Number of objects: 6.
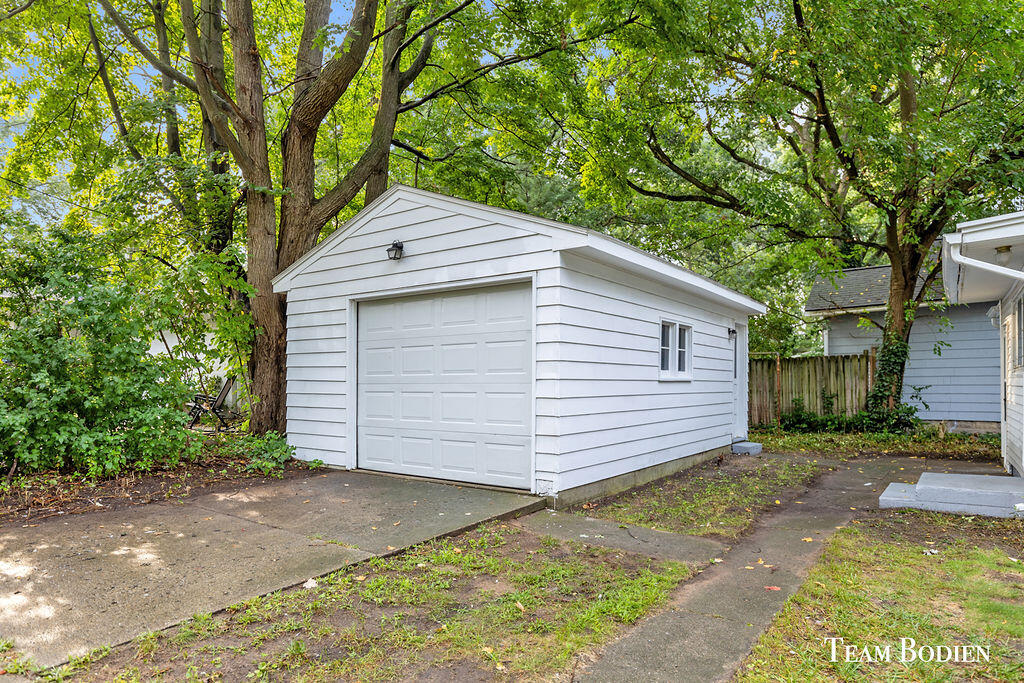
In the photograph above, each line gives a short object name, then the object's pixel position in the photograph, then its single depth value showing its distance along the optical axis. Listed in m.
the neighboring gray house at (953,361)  12.85
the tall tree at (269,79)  8.66
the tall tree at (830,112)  9.72
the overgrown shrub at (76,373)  6.20
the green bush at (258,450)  7.45
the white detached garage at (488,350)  6.00
